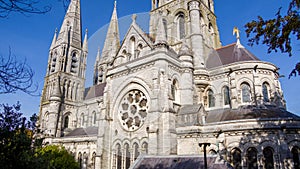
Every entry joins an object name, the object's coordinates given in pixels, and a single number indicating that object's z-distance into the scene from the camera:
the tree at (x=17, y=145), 7.36
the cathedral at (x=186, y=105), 16.81
